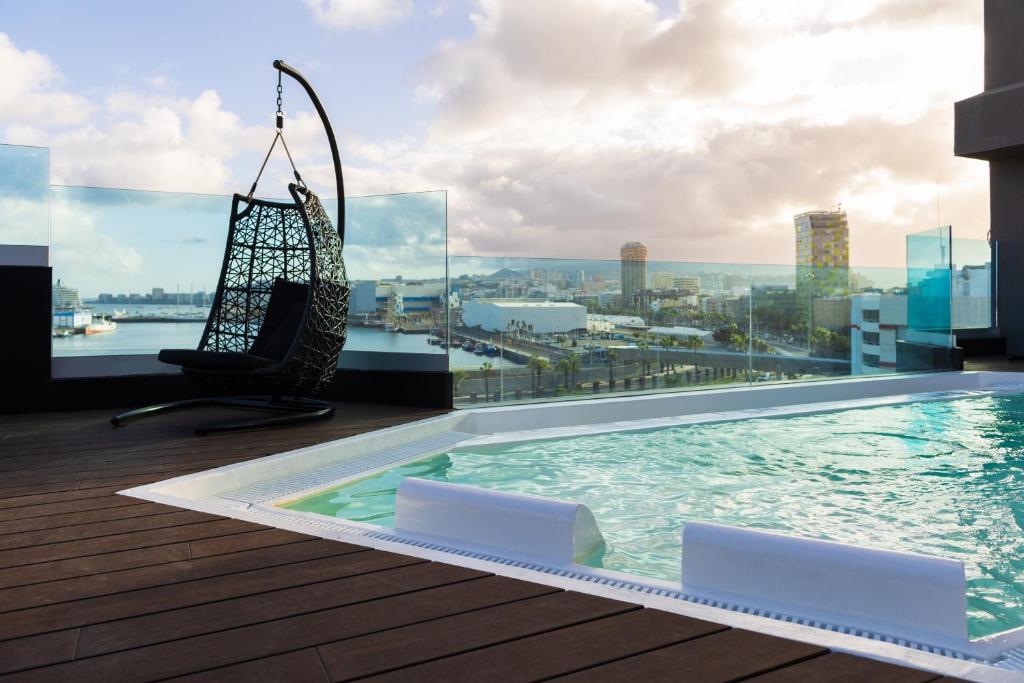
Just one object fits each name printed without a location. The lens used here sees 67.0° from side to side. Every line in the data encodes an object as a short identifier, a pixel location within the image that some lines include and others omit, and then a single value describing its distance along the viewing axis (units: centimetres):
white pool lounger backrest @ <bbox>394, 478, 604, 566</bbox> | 215
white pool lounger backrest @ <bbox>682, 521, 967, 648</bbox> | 173
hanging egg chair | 451
